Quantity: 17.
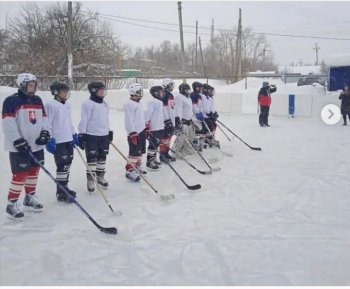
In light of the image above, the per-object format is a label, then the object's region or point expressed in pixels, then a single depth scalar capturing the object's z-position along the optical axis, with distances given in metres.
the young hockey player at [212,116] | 8.14
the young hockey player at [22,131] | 3.88
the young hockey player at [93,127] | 4.84
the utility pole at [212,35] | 36.64
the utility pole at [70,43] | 16.45
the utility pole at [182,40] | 20.88
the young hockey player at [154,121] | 6.20
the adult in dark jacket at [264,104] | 11.66
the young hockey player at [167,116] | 6.56
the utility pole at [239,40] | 24.52
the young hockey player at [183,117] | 7.01
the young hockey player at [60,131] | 4.39
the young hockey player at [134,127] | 5.48
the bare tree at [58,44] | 21.30
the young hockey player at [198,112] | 7.73
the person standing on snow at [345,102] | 11.62
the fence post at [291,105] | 14.53
